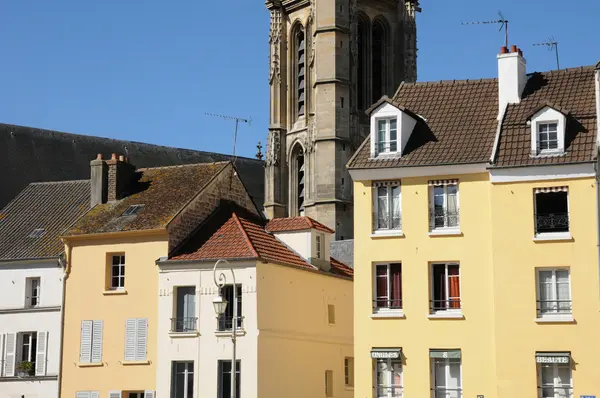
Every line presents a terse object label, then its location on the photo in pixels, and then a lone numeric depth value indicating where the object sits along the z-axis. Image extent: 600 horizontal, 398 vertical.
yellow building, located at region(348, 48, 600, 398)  31.75
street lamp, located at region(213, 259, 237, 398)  32.78
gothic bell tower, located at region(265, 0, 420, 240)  75.19
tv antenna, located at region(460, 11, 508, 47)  37.05
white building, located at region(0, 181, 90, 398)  41.75
